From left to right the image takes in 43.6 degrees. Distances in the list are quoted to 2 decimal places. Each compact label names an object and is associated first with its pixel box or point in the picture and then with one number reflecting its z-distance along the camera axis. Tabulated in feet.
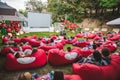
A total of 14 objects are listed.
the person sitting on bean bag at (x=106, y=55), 13.83
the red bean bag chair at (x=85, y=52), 20.33
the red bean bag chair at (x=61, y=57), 18.11
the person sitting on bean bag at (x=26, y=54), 17.49
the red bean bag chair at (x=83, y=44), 29.66
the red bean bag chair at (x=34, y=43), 30.73
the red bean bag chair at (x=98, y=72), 12.48
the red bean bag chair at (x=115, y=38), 36.35
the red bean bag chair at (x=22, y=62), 16.99
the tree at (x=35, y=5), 132.87
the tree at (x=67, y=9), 79.87
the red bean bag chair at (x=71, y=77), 11.30
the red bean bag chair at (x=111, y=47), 24.72
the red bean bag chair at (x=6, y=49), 22.86
